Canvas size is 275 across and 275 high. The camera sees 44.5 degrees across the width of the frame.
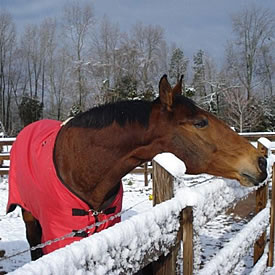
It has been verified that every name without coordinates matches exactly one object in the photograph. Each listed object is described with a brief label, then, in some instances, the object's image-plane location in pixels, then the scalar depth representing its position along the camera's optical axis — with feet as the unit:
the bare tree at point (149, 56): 95.86
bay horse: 6.69
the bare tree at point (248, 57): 99.25
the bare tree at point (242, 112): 75.46
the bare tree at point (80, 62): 94.38
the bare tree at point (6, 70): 102.78
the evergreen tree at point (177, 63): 107.24
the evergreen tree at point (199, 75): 105.60
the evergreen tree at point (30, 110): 96.63
